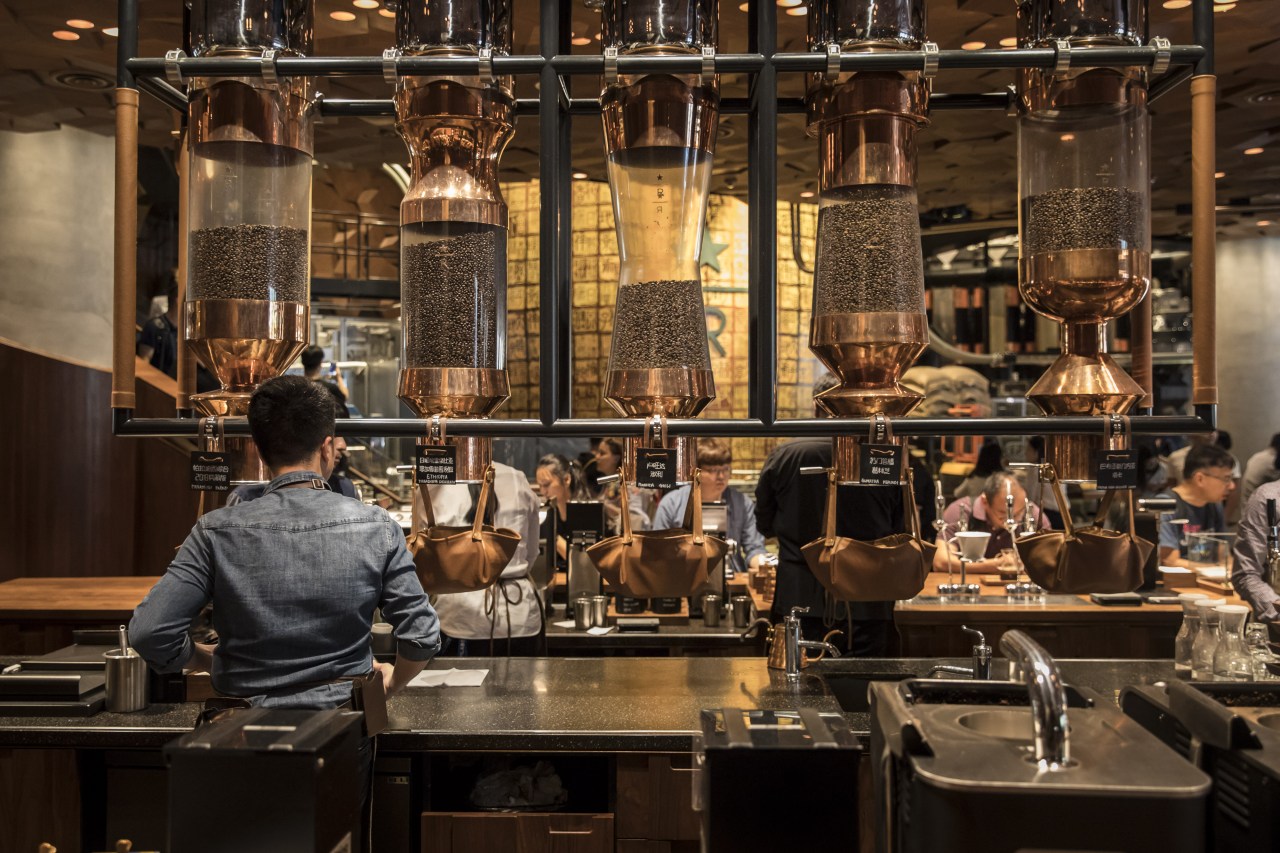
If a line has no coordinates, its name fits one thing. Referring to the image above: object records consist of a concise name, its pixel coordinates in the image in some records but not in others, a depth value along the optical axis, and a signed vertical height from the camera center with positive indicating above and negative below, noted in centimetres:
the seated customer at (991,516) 527 -41
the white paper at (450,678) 291 -66
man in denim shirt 213 -30
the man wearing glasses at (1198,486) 579 -26
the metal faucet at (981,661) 267 -55
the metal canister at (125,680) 261 -59
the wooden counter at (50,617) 402 -67
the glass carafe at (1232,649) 271 -53
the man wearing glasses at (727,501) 551 -36
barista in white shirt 420 -64
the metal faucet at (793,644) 298 -57
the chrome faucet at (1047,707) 110 -28
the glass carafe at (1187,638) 287 -53
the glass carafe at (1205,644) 277 -53
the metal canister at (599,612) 436 -70
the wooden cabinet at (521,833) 252 -92
